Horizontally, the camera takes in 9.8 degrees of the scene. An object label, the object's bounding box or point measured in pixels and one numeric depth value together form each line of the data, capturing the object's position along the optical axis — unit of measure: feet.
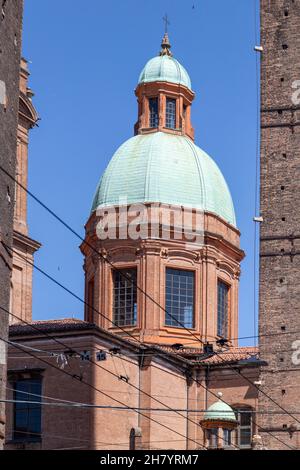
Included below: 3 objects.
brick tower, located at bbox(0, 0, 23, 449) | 106.42
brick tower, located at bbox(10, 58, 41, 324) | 188.85
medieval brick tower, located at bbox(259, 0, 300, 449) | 172.55
